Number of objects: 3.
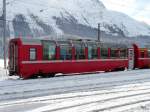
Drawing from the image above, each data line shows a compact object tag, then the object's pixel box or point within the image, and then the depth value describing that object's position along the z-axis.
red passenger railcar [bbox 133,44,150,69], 38.84
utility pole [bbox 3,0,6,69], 35.12
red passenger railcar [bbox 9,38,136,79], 25.91
